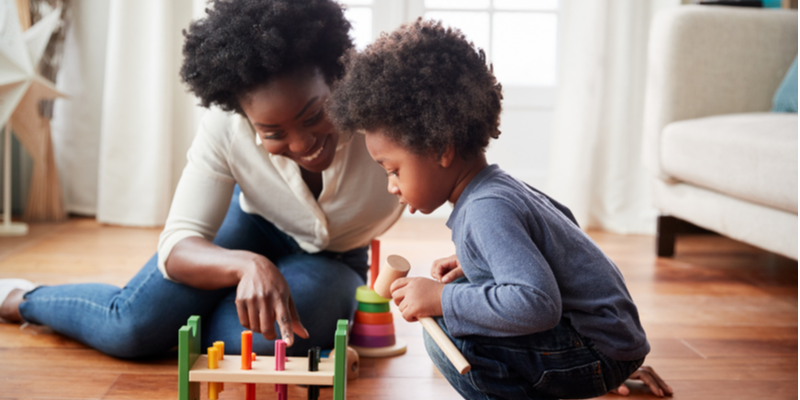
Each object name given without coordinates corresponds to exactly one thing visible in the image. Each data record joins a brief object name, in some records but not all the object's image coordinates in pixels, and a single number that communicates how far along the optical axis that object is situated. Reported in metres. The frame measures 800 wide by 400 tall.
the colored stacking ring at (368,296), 1.34
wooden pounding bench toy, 0.90
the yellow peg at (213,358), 0.92
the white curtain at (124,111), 2.49
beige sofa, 1.94
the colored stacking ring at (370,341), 1.34
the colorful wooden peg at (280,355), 0.91
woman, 1.05
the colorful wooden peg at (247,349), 0.92
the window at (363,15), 2.84
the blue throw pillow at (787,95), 1.93
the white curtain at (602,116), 2.62
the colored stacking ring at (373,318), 1.34
